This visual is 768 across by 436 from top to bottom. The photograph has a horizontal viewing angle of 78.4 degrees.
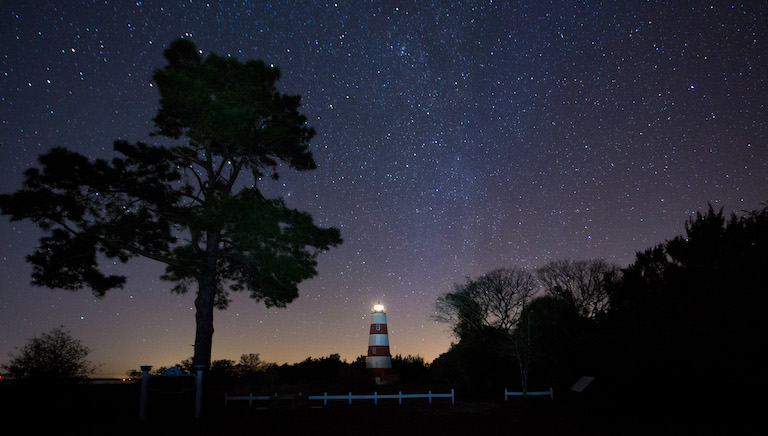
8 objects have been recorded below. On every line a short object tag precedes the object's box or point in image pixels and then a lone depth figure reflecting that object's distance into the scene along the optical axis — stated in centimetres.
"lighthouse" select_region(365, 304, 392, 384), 3353
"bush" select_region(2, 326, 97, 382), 1627
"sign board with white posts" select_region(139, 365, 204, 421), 1421
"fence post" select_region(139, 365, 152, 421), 1388
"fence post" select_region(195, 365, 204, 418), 1508
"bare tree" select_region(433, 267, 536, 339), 3131
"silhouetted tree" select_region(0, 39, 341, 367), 1658
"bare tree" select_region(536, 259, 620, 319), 3550
